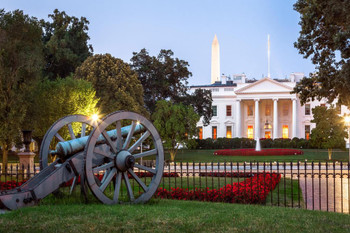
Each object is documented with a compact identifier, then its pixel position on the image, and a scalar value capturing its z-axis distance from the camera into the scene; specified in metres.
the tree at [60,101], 25.55
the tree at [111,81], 32.06
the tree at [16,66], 19.22
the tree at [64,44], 37.59
